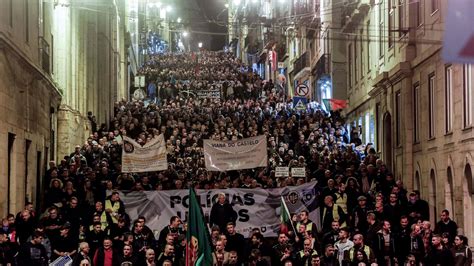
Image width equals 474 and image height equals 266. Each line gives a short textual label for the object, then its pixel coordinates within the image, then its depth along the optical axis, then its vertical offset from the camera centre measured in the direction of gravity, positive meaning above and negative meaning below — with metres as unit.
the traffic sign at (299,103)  33.62 +2.28
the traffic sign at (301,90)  38.72 +3.07
